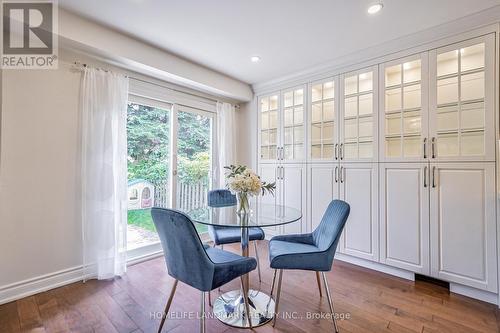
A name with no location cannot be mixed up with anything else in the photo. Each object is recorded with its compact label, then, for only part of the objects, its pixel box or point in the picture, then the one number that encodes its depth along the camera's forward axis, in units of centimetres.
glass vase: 207
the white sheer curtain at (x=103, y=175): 240
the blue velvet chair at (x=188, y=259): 141
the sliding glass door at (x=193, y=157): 339
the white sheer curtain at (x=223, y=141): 381
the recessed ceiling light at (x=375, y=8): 196
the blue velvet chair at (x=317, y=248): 171
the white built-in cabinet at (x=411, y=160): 213
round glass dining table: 180
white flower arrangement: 196
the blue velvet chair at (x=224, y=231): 234
